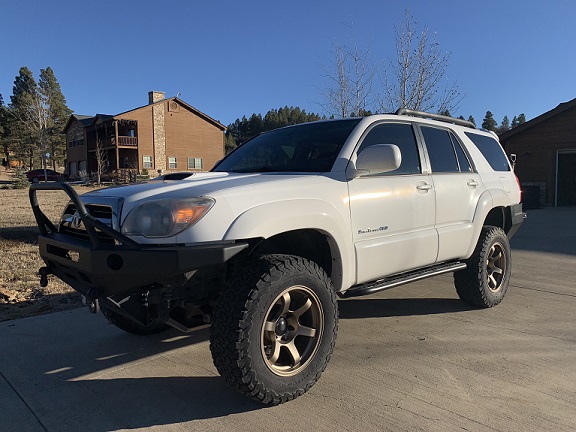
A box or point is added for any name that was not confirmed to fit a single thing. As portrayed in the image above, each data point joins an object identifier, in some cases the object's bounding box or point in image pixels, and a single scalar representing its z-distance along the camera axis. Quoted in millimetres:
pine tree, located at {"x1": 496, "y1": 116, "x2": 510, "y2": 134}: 142400
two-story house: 46625
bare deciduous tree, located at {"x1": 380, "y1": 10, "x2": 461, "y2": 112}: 12568
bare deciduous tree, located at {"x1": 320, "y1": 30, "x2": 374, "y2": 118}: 13180
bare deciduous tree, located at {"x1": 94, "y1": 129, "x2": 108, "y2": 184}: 44044
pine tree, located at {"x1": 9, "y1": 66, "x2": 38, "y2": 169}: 56538
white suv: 2641
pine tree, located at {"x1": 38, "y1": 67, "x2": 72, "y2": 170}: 62438
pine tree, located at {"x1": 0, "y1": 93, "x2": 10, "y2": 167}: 67394
